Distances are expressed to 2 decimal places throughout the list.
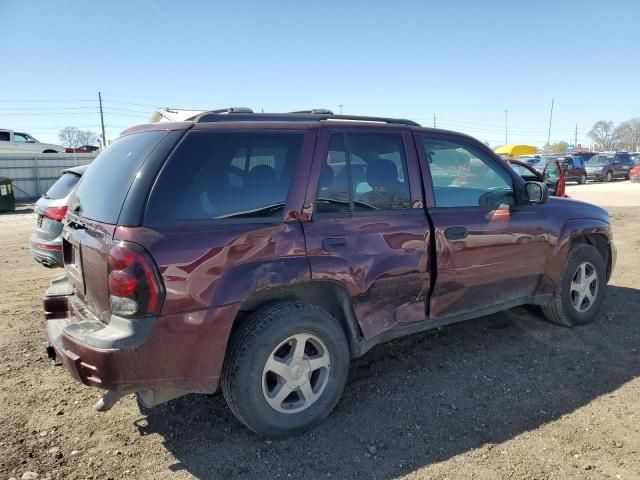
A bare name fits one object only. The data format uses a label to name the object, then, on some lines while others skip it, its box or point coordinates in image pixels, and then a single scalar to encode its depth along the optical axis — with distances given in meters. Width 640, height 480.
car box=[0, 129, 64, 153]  24.45
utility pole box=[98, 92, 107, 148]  45.53
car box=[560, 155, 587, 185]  27.70
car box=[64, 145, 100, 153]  30.30
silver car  5.89
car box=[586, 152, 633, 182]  29.56
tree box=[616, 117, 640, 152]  85.80
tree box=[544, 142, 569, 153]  80.69
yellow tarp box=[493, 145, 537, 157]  35.62
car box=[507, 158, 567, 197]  9.95
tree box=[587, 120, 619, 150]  91.50
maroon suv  2.54
